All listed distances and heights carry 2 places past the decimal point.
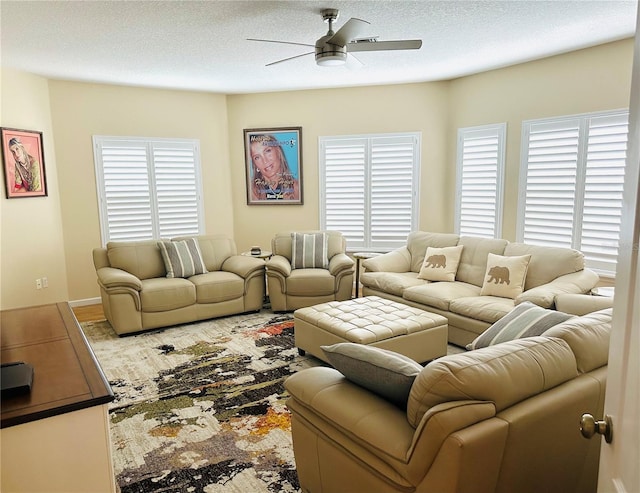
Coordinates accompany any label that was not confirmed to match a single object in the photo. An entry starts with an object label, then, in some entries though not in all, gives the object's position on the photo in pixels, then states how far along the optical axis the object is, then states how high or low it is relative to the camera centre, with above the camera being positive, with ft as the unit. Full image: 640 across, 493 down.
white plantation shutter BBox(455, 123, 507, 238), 17.93 +0.32
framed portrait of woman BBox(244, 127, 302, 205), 21.01 +1.18
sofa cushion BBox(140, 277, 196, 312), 15.14 -3.54
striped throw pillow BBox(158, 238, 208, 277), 16.70 -2.54
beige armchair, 16.85 -3.22
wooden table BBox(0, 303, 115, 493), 4.90 -2.70
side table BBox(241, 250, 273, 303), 18.58 -2.72
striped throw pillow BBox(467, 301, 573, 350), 7.36 -2.31
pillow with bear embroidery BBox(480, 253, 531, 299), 13.35 -2.67
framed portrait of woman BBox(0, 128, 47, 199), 15.75 +1.01
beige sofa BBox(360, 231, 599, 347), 12.37 -2.89
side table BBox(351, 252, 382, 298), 17.76 -2.72
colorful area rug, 7.77 -4.83
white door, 2.95 -1.11
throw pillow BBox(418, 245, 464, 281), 15.57 -2.65
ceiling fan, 10.55 +3.45
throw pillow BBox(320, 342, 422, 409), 5.51 -2.30
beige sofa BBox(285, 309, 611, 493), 4.58 -2.68
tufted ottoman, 11.03 -3.50
